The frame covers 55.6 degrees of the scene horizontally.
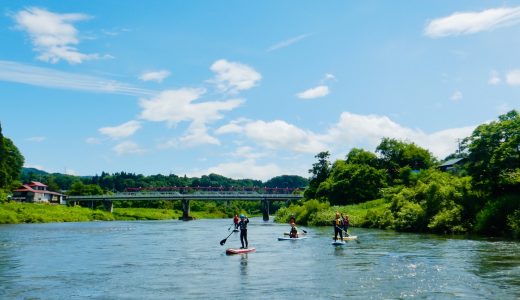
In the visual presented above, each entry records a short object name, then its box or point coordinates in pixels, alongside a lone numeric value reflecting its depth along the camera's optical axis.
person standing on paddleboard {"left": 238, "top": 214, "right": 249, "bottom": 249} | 35.21
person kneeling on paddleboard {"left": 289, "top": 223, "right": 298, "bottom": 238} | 47.03
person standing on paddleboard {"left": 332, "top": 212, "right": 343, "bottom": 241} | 40.94
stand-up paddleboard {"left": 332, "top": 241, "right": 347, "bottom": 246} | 40.03
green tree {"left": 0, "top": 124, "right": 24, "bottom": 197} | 115.80
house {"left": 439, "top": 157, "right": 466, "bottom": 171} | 120.06
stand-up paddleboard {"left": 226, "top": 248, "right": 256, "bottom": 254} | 34.09
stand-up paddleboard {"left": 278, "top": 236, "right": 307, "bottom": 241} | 47.33
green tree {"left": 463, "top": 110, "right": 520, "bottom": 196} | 46.34
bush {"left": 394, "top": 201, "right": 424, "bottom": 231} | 57.34
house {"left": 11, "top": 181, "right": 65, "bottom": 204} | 164.50
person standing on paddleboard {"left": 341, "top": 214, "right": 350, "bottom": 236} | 49.81
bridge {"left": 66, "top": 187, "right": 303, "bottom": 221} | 145.75
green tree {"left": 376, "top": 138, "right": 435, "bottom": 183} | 117.75
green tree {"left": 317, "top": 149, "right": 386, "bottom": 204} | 103.12
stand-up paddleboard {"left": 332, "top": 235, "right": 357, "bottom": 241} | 45.20
